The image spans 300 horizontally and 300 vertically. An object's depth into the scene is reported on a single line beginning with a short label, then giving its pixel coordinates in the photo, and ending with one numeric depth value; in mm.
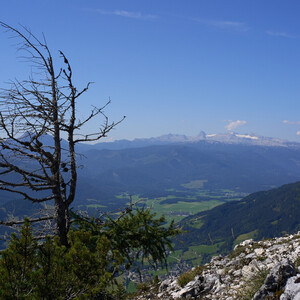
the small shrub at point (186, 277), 10570
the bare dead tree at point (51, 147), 7934
